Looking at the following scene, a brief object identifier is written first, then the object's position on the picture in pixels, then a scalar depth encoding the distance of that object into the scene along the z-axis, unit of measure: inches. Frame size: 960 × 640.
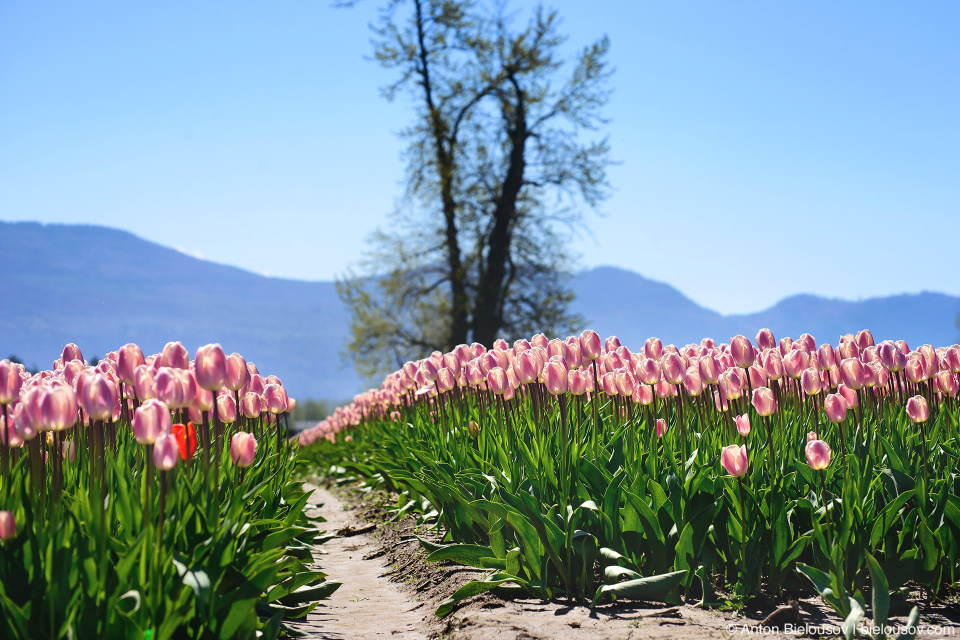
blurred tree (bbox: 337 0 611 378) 1050.7
